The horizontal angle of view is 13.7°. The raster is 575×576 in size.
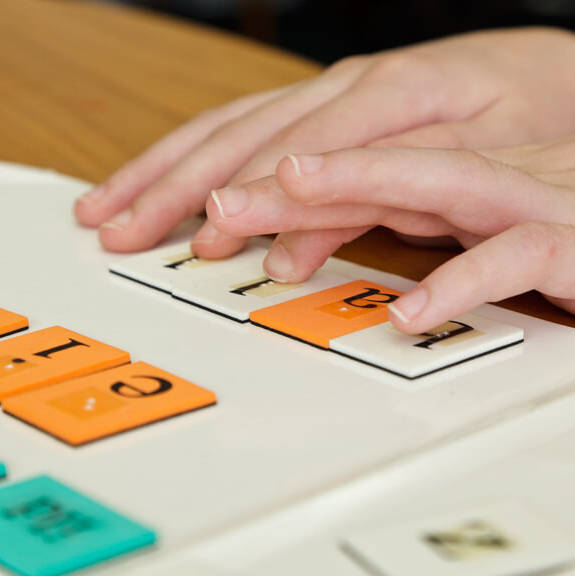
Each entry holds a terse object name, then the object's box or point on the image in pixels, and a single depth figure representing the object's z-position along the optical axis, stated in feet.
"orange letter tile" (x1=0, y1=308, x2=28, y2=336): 2.18
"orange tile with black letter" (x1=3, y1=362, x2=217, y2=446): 1.95
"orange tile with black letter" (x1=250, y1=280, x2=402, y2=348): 2.15
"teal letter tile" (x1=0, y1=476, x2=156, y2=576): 1.77
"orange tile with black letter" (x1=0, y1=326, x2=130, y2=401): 2.04
